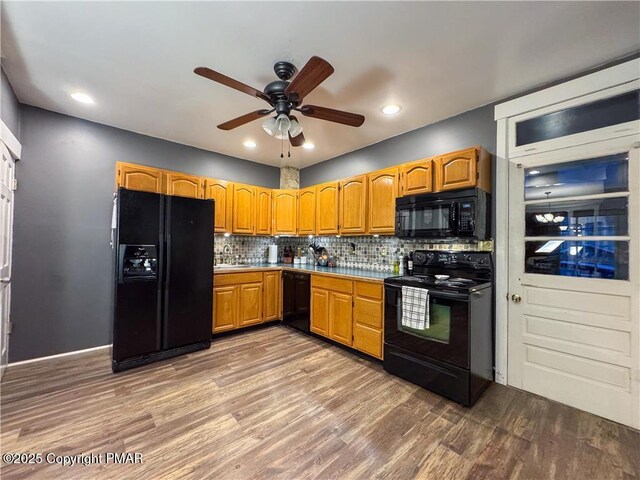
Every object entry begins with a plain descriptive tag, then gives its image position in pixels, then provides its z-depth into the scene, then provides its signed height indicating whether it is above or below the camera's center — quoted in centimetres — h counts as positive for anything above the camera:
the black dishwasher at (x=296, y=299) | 360 -80
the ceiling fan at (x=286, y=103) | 174 +105
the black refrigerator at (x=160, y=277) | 263 -38
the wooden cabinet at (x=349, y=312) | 278 -79
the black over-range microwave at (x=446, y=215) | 240 +30
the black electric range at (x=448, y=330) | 211 -74
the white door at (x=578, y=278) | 192 -25
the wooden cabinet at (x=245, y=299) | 343 -77
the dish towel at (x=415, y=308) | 231 -56
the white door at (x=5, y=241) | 231 +0
